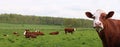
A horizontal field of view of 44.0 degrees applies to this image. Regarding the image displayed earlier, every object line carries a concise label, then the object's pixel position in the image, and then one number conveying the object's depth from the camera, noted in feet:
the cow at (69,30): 66.77
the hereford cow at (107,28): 15.00
